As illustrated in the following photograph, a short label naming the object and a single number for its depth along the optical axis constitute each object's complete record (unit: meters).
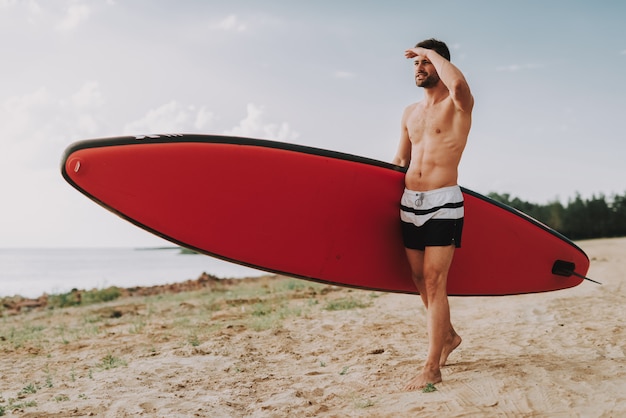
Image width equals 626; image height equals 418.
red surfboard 3.40
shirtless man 2.95
